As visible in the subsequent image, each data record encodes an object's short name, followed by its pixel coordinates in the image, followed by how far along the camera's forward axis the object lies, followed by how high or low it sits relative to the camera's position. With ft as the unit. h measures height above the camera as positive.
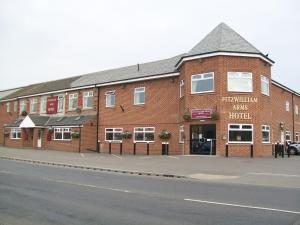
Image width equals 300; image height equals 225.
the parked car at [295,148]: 75.27 -4.50
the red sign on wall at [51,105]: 98.56 +8.61
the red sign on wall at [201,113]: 60.85 +3.84
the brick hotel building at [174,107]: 60.71 +6.32
